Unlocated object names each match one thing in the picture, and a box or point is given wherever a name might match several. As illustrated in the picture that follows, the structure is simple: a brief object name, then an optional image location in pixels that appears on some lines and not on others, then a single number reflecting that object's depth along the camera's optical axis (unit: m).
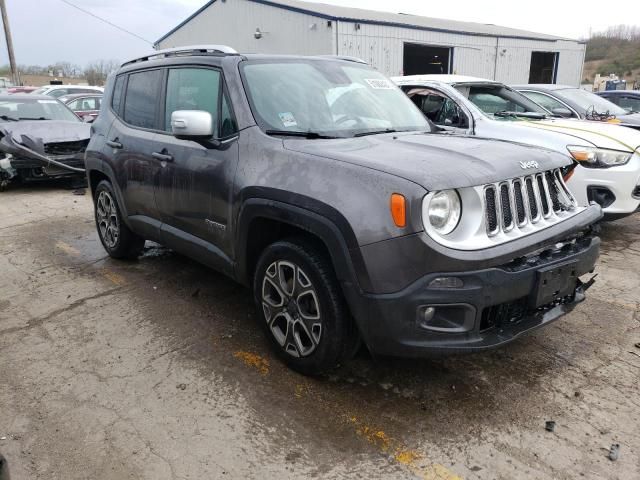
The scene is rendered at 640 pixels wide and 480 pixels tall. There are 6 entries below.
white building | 17.64
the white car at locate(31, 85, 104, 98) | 15.61
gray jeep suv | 2.47
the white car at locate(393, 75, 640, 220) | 5.30
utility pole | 27.06
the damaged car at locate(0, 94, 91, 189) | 8.80
